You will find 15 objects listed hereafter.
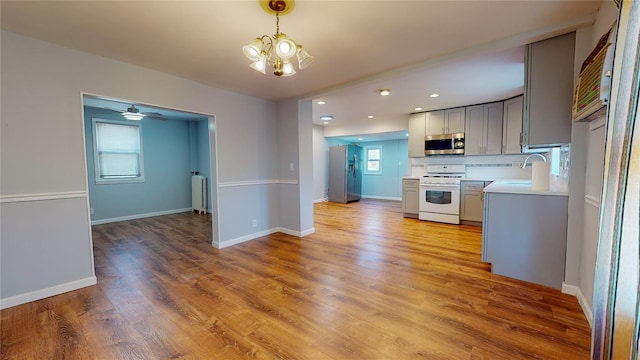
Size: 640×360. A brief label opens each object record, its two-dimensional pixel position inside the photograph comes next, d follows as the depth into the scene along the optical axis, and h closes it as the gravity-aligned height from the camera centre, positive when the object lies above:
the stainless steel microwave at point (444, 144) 5.08 +0.45
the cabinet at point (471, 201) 4.67 -0.65
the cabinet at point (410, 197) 5.42 -0.68
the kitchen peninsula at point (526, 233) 2.31 -0.65
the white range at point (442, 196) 4.85 -0.59
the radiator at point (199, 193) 6.10 -0.67
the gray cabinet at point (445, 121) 5.04 +0.91
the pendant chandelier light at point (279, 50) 1.70 +0.81
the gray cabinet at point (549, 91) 2.19 +0.67
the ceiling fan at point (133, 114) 4.10 +0.85
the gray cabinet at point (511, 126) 4.33 +0.71
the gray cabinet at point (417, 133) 5.49 +0.71
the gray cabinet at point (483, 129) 4.67 +0.70
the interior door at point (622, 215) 0.67 -0.14
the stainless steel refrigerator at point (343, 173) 7.61 -0.23
